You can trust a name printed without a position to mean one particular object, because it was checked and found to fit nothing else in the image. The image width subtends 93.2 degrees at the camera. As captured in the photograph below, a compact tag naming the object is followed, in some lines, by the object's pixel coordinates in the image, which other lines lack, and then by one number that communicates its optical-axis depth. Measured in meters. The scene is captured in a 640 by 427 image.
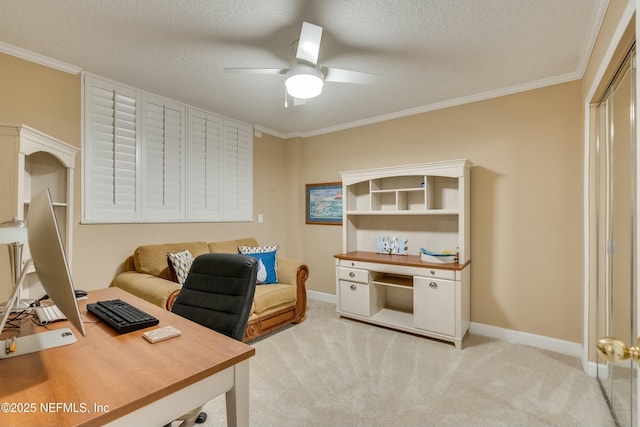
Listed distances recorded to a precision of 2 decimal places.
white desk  0.75
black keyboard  1.25
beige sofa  2.51
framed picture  4.16
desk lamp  1.22
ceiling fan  1.94
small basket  2.98
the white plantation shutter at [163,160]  3.11
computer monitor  0.76
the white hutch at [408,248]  2.87
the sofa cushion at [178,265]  2.80
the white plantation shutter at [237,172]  3.84
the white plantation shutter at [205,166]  3.49
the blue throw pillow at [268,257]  3.35
